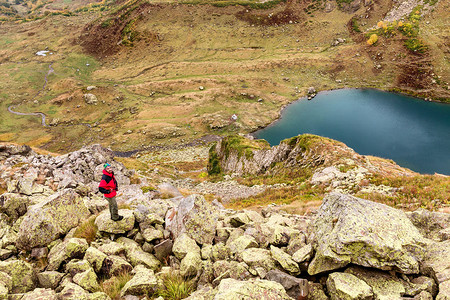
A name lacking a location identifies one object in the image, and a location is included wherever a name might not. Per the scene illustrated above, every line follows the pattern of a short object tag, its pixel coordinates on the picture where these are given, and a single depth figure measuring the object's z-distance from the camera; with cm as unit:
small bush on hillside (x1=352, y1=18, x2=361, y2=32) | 14518
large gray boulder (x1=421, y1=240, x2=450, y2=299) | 826
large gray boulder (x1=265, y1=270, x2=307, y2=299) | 916
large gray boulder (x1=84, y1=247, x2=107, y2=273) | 1102
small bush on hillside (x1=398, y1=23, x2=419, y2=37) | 12317
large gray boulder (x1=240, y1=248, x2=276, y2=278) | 1033
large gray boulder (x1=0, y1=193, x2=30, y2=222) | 1587
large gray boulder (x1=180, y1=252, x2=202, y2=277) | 1077
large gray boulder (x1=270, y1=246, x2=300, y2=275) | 1016
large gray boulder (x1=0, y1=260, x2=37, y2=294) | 1016
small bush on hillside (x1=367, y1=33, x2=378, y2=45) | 12975
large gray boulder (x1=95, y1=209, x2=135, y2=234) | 1342
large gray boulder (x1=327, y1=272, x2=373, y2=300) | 848
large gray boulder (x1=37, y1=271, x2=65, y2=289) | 1034
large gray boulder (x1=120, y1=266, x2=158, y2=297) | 965
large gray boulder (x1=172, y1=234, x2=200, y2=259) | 1212
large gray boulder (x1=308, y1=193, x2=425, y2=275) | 923
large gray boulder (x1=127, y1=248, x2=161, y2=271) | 1178
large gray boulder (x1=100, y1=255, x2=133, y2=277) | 1102
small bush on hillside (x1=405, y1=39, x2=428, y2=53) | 11591
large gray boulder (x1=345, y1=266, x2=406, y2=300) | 863
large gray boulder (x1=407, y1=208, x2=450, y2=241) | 1256
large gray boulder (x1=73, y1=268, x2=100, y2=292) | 987
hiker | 1352
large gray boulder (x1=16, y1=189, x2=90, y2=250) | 1290
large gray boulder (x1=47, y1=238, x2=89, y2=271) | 1135
